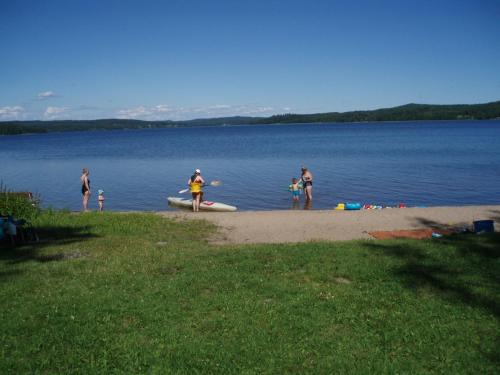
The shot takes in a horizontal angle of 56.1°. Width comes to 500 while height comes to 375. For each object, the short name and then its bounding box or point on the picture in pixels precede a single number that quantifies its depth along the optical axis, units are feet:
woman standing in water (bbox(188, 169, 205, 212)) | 62.80
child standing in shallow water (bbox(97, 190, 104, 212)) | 69.51
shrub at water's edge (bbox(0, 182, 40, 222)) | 39.37
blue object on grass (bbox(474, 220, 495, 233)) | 37.84
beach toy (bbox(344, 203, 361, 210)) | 65.98
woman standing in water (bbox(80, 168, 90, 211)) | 66.08
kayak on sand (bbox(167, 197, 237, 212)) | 69.32
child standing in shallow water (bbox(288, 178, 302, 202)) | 75.72
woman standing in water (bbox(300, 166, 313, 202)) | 72.90
